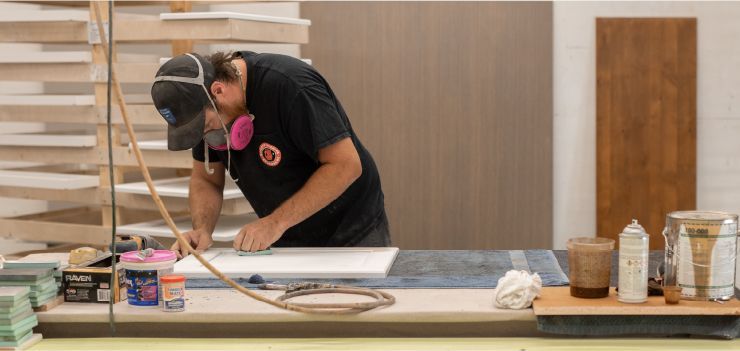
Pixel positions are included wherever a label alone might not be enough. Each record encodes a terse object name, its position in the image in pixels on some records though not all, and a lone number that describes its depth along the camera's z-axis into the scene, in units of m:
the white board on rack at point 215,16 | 3.87
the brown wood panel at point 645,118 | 4.77
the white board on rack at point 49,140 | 4.30
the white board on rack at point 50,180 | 4.20
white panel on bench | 2.36
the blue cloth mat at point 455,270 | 2.24
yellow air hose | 1.83
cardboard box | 2.10
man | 2.55
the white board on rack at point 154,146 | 4.12
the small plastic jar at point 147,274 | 2.05
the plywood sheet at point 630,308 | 1.89
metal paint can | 1.93
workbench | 1.97
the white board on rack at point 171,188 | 4.04
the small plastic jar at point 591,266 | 1.96
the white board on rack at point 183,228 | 3.93
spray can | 1.91
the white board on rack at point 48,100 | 4.31
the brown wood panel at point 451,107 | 4.86
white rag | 1.98
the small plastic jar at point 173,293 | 2.00
